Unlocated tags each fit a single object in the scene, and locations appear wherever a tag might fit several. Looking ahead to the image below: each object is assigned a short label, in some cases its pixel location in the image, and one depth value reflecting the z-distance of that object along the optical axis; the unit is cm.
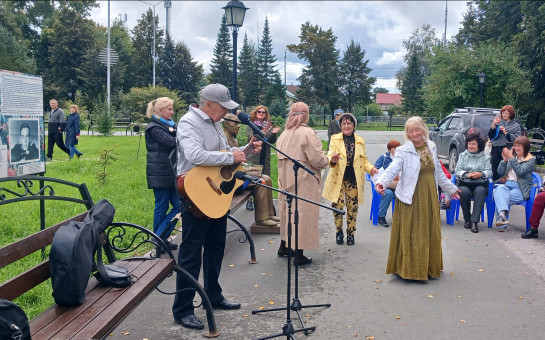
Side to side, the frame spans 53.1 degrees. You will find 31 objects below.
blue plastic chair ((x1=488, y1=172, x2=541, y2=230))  868
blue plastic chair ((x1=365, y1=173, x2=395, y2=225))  904
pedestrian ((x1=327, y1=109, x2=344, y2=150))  1700
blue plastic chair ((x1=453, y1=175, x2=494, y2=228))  896
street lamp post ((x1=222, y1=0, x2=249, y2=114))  1247
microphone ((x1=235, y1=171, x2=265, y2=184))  421
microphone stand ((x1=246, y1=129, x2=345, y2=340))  416
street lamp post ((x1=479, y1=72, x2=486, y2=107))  2611
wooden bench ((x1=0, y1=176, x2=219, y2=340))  316
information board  525
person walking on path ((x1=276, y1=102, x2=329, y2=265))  639
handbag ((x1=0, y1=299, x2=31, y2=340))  262
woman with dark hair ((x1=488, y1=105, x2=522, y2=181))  1186
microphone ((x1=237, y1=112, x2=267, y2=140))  408
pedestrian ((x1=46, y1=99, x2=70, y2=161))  1717
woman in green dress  590
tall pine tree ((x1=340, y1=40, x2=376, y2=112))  7494
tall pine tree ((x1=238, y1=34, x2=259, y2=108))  7969
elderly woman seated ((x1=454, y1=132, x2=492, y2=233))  878
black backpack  340
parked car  1675
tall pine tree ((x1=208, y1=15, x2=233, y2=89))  7969
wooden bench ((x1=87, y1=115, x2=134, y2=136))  3736
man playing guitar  435
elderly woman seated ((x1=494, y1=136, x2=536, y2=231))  866
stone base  822
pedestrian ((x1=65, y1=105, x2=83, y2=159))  1820
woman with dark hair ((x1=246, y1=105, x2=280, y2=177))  894
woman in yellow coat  744
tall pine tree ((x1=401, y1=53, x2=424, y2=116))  7350
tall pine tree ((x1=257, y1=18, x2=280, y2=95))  8275
